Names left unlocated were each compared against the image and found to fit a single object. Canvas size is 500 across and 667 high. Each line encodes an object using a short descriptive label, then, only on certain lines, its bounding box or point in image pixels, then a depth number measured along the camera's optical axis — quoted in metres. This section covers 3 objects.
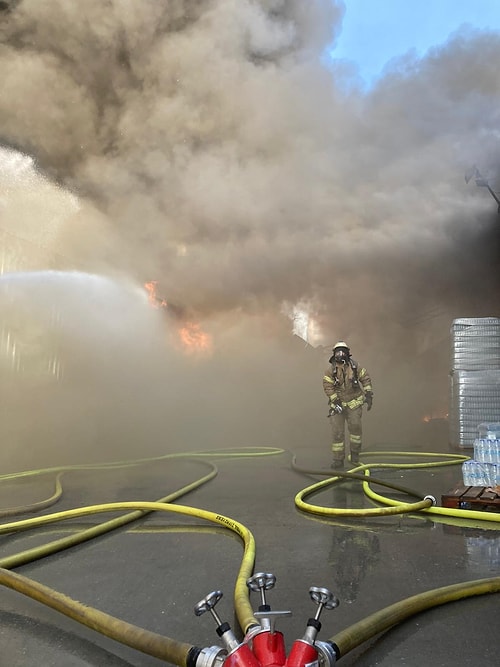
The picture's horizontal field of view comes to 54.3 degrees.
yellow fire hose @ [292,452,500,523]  3.16
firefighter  5.95
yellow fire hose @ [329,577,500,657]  1.46
